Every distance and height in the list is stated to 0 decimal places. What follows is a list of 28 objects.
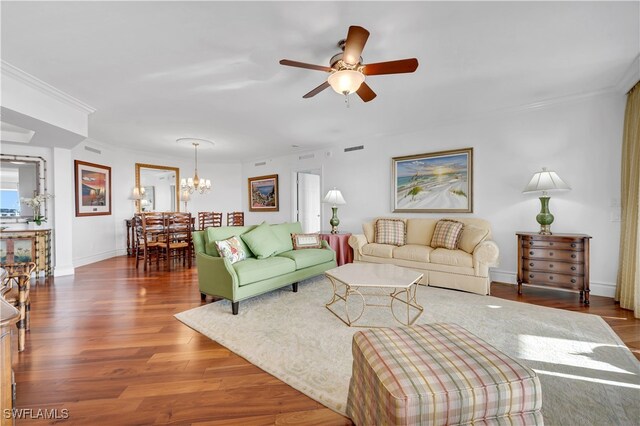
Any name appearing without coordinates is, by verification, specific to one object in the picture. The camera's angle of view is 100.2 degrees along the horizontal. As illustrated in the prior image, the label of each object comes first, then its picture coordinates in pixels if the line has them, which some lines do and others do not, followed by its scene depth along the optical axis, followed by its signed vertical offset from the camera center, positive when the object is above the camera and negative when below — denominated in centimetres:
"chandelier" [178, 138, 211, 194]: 590 +53
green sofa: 287 -73
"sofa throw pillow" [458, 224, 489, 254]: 367 -42
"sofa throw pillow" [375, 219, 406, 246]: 451 -43
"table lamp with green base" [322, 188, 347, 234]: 536 +13
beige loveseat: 344 -70
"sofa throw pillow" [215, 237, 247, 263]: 307 -51
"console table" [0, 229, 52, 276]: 412 -64
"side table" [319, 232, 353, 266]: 494 -75
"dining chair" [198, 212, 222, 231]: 646 -33
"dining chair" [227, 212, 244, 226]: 726 -35
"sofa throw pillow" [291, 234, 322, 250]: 408 -53
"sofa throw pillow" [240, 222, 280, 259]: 344 -46
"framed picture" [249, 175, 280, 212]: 734 +36
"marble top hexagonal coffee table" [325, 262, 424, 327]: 255 -72
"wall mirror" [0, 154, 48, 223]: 430 +36
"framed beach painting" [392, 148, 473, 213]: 435 +43
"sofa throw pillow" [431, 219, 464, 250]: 389 -40
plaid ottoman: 101 -71
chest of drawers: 314 -66
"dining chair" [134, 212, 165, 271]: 486 -48
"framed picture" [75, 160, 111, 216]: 526 +36
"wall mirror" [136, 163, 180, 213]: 857 +52
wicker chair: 212 -70
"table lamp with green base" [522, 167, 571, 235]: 337 +26
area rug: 157 -113
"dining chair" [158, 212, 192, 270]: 502 -57
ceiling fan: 197 +112
